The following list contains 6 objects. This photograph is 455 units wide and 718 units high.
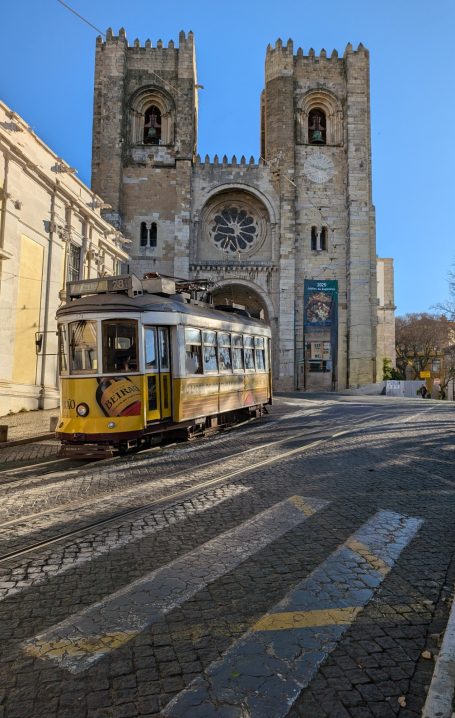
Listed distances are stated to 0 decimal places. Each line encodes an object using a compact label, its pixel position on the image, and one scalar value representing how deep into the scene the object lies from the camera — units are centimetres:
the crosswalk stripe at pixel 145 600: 272
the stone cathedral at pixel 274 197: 3406
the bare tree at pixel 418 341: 5169
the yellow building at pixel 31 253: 1491
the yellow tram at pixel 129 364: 860
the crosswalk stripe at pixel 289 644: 229
